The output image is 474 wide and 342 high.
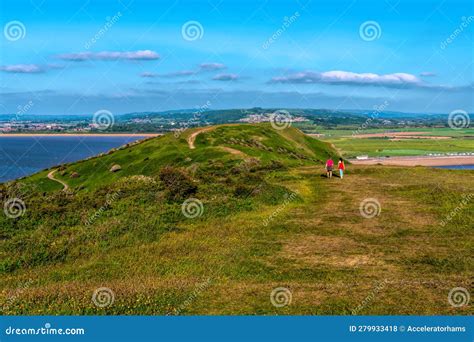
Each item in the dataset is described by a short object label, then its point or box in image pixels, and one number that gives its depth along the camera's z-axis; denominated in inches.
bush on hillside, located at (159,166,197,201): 1231.5
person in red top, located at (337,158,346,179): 1526.8
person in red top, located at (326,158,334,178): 1562.3
